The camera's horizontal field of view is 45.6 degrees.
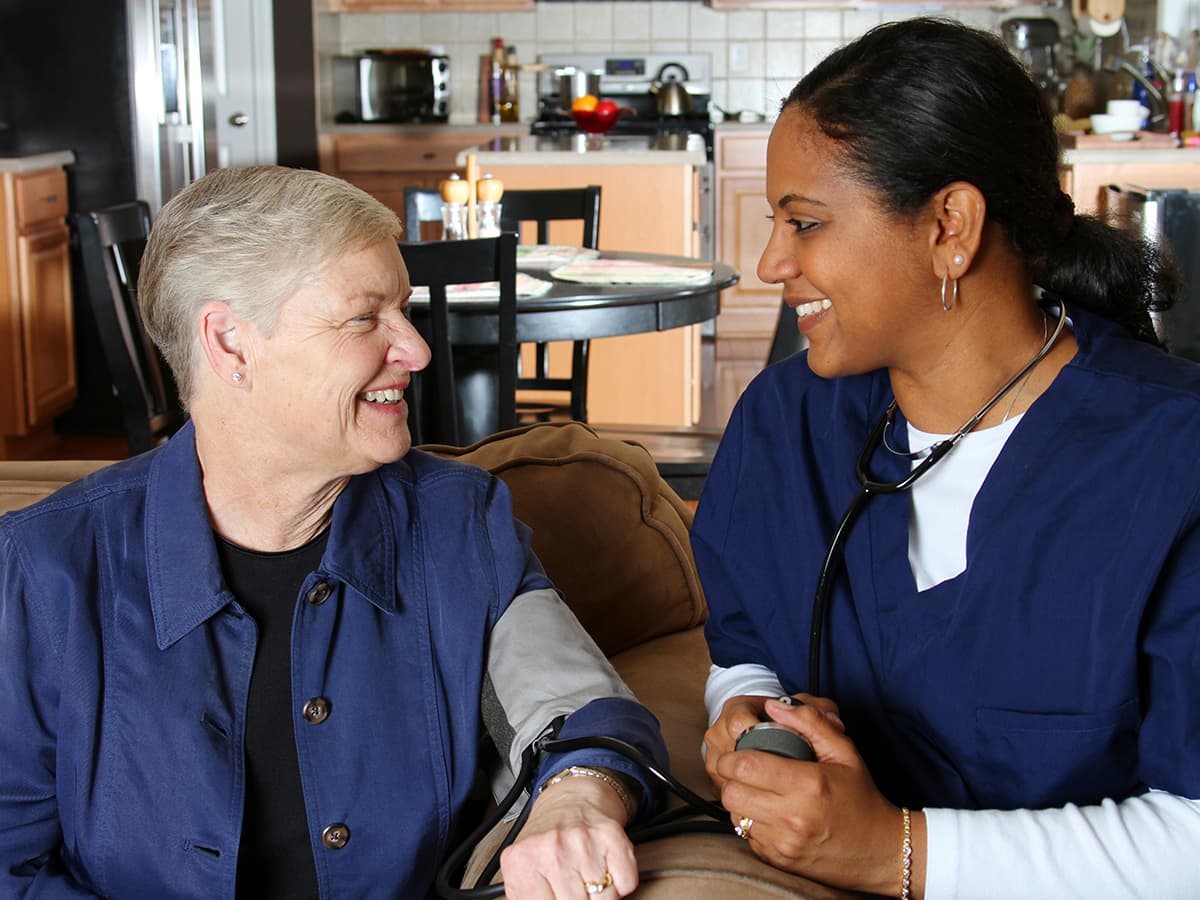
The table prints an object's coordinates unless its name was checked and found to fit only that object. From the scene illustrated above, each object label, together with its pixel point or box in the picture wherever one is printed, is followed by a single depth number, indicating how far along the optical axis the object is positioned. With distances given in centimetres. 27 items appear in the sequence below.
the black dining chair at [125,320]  307
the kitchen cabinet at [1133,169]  513
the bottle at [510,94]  735
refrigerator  504
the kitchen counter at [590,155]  482
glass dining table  289
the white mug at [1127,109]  535
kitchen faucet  566
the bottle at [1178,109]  534
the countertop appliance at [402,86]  719
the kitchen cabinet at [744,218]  689
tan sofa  158
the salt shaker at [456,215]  342
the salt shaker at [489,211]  348
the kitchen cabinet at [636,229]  478
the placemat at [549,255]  345
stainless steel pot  649
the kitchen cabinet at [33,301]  468
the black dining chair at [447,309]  262
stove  744
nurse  112
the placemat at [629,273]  316
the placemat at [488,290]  296
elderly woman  121
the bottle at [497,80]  729
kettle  705
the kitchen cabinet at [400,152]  714
